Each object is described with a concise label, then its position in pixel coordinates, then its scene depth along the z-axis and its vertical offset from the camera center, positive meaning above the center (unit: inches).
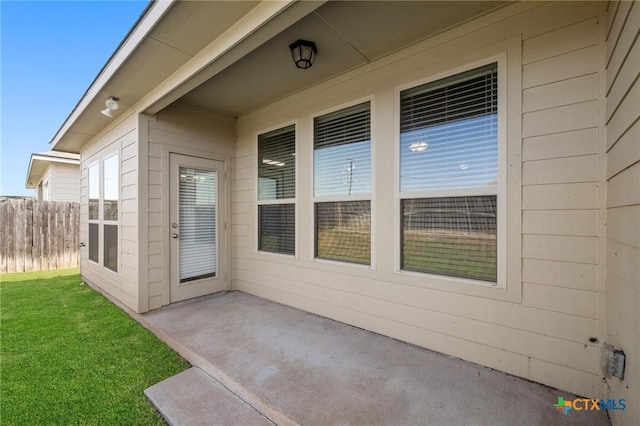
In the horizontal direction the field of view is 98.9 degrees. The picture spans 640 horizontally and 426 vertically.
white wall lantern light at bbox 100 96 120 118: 123.5 +47.6
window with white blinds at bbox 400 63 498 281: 81.2 +11.3
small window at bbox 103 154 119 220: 149.6 +11.6
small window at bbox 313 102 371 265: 107.6 +10.6
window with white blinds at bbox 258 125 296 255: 135.2 +9.7
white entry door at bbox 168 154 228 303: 138.6 -9.8
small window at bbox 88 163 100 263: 174.4 -1.8
